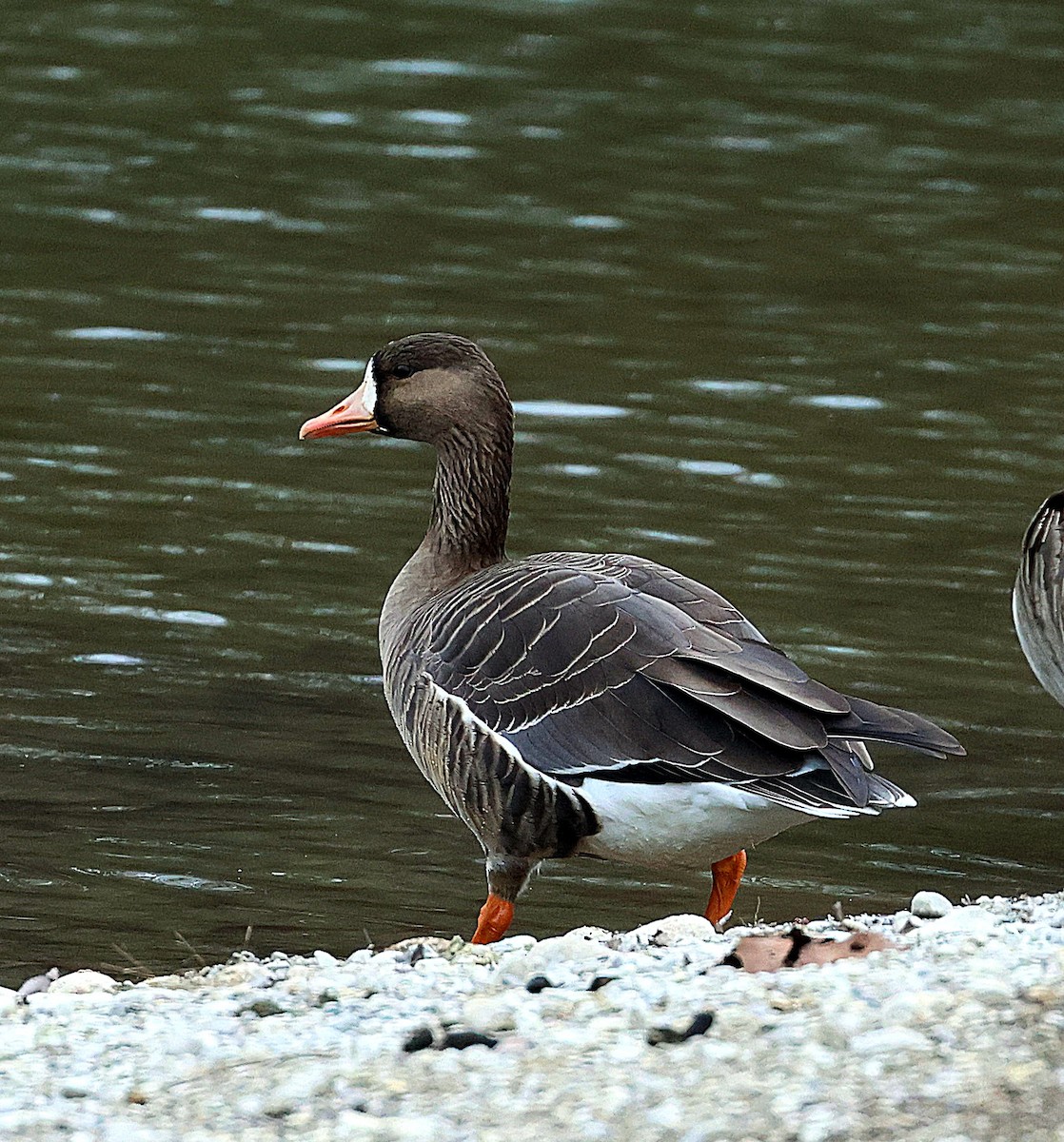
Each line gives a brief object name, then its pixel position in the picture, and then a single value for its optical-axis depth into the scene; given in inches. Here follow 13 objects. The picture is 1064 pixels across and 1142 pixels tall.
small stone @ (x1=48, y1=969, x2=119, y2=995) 477.1
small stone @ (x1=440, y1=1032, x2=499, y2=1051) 396.2
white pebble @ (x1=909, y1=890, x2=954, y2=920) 522.2
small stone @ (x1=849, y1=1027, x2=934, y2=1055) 375.6
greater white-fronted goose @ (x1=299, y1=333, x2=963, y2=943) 513.0
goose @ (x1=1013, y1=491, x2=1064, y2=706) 515.8
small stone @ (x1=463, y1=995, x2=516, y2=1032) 404.8
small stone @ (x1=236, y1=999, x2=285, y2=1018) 431.5
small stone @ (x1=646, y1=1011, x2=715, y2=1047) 392.5
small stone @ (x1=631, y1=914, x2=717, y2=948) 502.0
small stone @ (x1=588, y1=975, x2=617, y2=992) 427.8
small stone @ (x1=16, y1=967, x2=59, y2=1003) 479.8
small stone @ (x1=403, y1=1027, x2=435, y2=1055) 395.2
